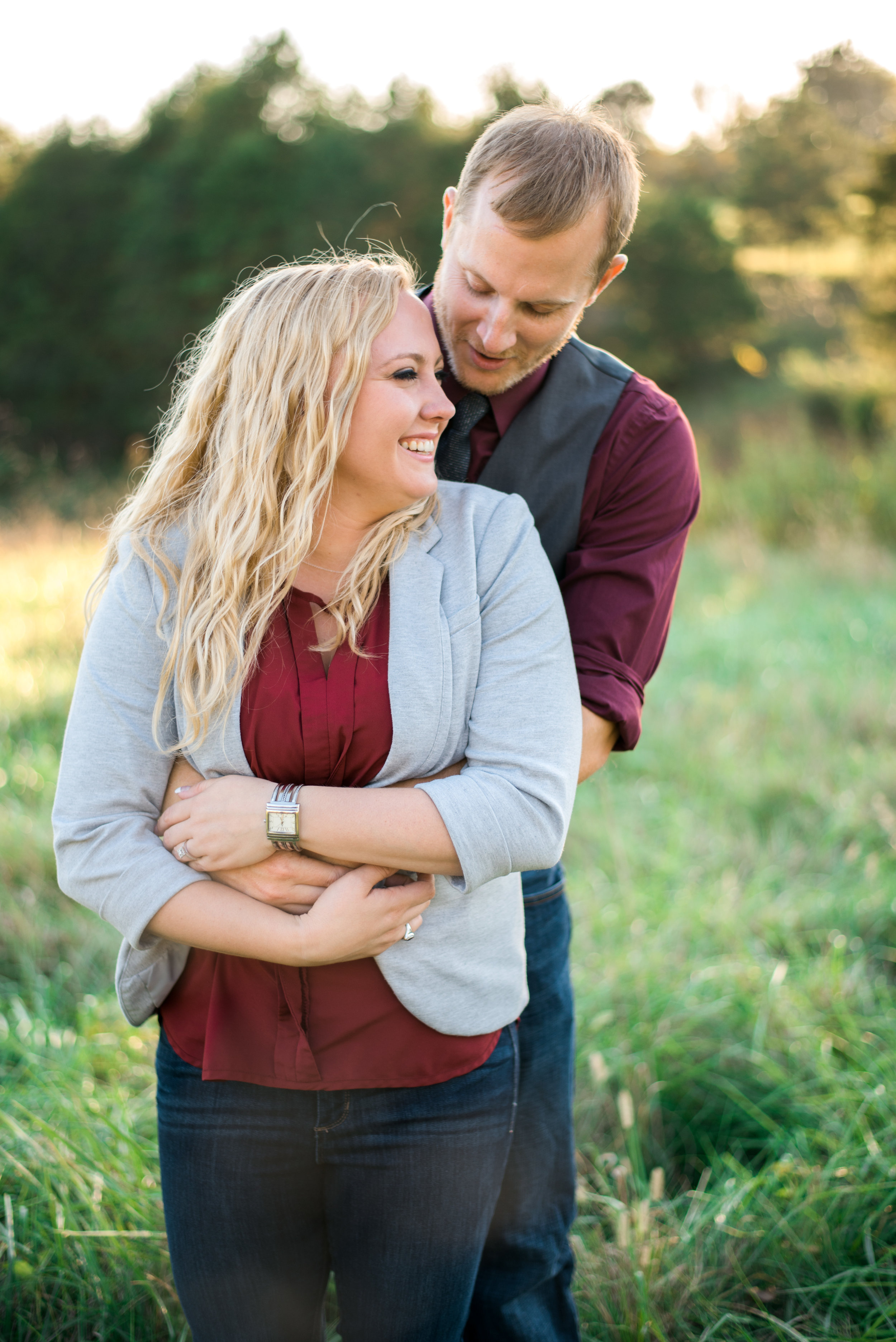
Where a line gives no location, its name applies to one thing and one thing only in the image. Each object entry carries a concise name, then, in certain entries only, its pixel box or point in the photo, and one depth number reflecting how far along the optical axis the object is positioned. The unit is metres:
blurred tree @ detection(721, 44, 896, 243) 25.52
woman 1.46
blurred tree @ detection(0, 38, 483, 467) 18.95
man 1.76
